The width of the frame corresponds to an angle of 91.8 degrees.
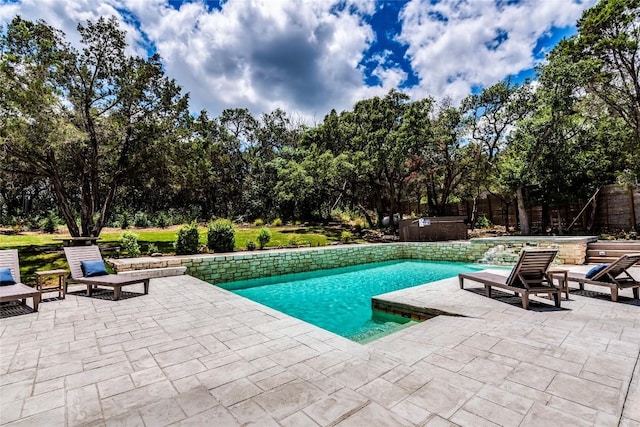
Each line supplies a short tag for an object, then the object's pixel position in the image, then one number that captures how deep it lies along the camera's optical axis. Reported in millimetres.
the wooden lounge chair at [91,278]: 5730
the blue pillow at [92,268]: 6266
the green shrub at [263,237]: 12555
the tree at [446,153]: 17625
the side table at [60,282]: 5340
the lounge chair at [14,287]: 4621
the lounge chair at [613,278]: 5250
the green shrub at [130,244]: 9898
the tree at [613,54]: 12938
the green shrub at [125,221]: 19020
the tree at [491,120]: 16828
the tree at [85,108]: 9156
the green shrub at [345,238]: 15854
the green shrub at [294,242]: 13734
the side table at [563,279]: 5332
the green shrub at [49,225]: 16031
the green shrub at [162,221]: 20156
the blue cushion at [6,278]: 5230
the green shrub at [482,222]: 19609
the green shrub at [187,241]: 10766
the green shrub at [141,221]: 19625
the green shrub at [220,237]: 11422
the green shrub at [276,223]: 22389
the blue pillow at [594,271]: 5653
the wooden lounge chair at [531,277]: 4871
